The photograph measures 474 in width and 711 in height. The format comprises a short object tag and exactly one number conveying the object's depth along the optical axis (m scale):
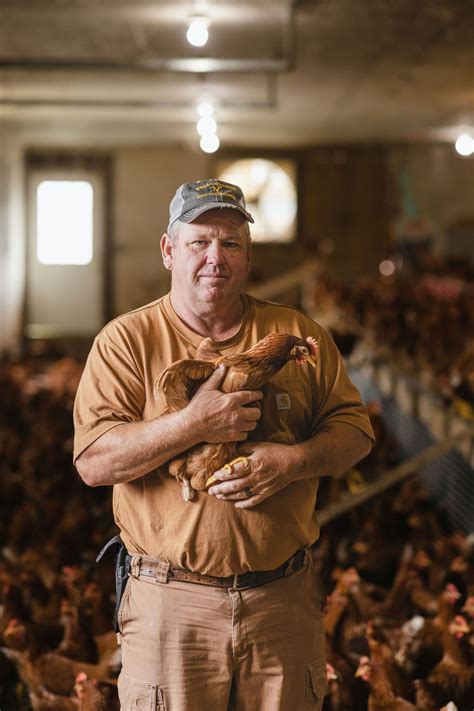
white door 12.45
